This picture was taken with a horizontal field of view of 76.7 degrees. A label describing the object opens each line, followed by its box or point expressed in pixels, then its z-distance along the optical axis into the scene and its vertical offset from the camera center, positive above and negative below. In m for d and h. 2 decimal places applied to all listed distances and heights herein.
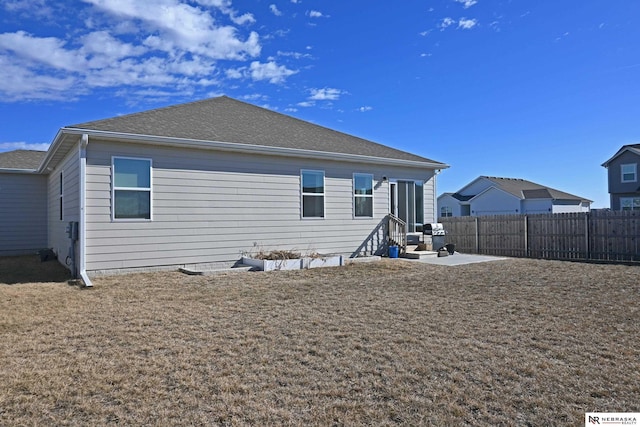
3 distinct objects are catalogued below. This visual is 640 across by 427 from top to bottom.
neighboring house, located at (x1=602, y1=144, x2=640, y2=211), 27.41 +3.06
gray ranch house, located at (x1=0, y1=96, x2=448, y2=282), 8.73 +1.03
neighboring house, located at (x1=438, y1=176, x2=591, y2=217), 33.22 +2.06
